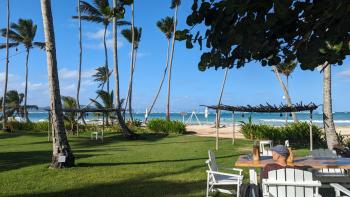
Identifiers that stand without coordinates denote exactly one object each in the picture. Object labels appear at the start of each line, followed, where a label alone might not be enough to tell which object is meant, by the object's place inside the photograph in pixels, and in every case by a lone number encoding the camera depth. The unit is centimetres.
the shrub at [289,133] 2023
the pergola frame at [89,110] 2212
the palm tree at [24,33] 4300
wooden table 678
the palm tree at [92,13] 3388
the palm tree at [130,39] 3975
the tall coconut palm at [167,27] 4503
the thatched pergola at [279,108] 1619
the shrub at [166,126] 2641
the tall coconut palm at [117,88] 2309
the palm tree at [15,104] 4633
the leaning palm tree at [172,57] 3613
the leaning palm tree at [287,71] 3498
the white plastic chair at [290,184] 534
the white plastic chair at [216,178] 753
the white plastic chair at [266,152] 939
